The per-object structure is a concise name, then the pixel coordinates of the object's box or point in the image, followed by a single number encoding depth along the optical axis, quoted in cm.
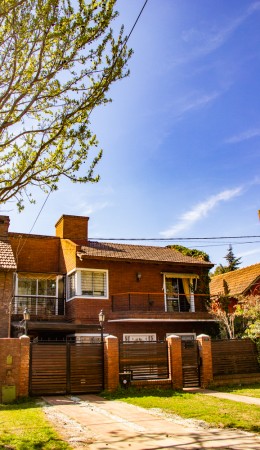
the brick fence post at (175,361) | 1502
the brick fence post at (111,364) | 1430
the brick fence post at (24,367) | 1306
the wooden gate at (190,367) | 1546
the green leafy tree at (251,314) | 1719
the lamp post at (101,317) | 1784
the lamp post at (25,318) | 1718
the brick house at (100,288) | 2098
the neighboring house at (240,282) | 2516
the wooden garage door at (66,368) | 1359
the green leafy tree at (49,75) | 809
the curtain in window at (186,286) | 2446
